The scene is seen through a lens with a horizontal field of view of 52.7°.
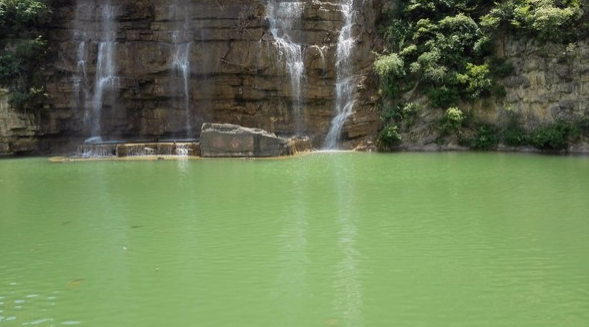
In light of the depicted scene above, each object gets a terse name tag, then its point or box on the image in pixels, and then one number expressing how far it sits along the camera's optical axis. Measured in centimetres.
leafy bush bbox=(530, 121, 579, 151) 2472
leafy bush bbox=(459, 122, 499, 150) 2675
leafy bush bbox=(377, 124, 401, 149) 2780
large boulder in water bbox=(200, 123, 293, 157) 2642
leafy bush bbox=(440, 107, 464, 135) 2684
